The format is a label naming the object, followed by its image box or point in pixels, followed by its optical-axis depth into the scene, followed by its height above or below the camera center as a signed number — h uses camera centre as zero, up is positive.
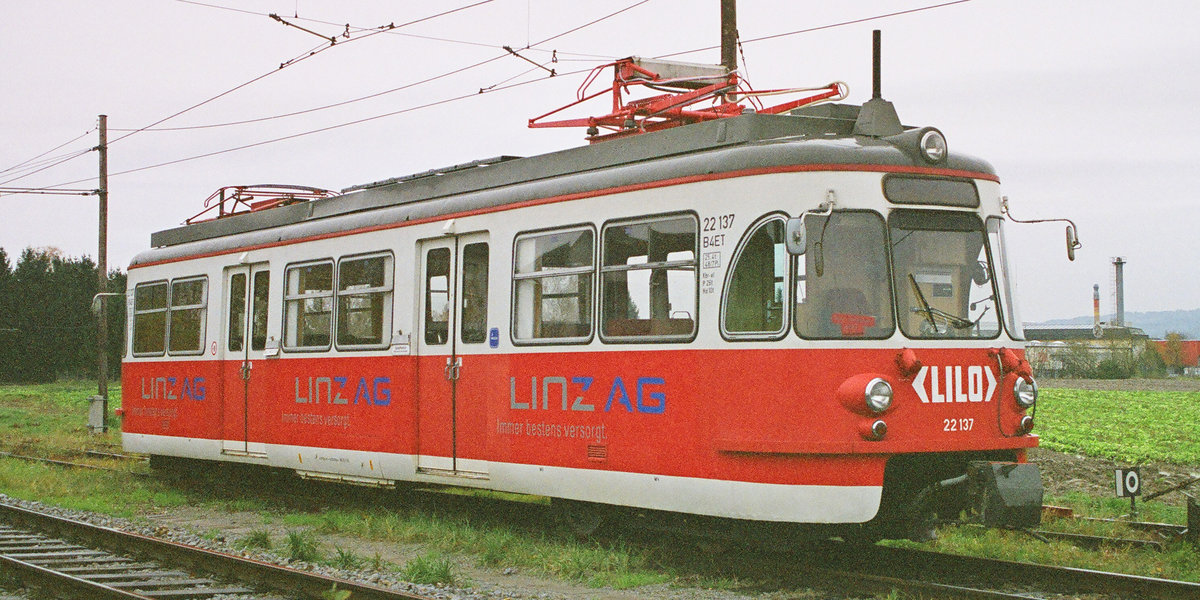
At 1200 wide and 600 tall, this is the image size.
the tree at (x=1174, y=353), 88.59 +0.71
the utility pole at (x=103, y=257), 25.91 +2.18
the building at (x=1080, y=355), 62.56 +0.37
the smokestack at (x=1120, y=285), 97.64 +6.26
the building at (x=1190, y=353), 88.44 +0.76
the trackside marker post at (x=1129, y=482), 9.99 -0.99
